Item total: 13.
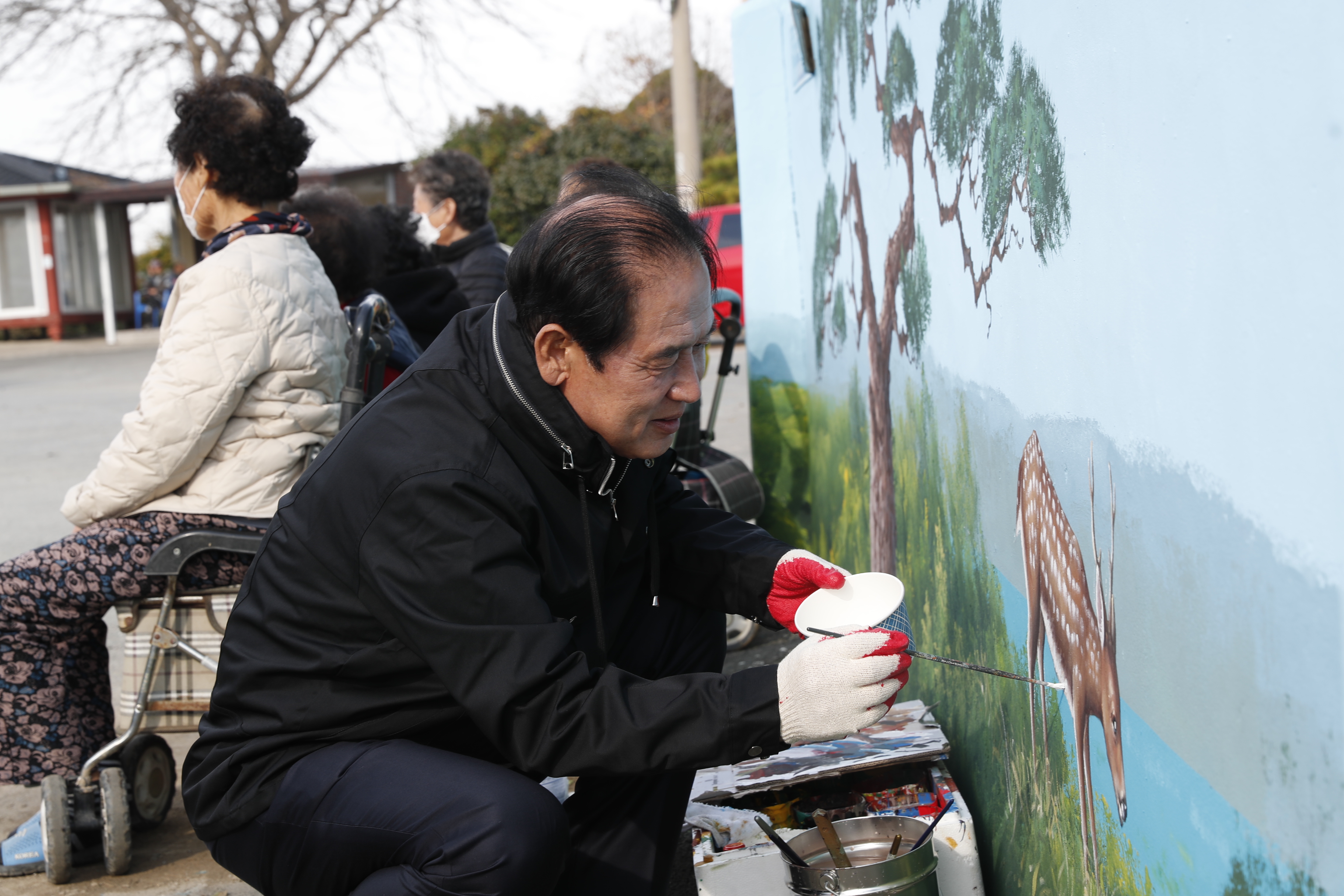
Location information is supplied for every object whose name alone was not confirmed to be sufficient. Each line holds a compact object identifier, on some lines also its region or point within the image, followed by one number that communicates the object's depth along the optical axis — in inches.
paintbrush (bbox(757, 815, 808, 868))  84.4
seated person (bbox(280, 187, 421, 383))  163.0
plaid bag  120.6
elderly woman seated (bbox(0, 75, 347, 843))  117.0
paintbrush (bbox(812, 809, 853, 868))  86.7
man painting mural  71.9
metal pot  79.2
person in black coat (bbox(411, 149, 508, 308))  211.8
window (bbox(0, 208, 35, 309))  939.3
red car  590.6
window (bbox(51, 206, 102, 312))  953.5
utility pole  522.6
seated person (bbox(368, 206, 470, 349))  173.2
